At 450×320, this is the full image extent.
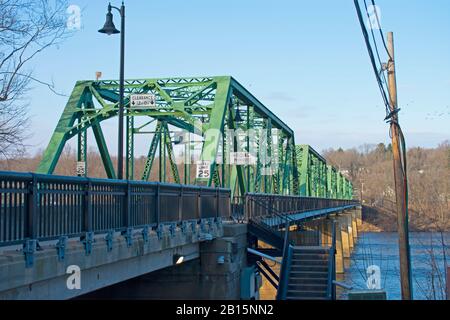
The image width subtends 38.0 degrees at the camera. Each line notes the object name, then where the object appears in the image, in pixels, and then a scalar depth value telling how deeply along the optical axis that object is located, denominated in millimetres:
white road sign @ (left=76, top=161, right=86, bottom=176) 20906
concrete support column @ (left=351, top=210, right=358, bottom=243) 106219
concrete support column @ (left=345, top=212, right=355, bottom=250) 87694
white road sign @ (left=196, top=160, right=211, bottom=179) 23508
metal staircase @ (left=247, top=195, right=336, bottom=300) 17766
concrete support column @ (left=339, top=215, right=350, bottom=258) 78875
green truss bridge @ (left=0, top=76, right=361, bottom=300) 9094
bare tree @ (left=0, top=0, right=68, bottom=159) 15883
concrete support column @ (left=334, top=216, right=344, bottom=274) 58200
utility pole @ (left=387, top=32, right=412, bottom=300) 12852
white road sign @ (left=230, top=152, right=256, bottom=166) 25688
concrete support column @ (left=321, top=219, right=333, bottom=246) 63825
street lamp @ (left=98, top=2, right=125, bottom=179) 17609
